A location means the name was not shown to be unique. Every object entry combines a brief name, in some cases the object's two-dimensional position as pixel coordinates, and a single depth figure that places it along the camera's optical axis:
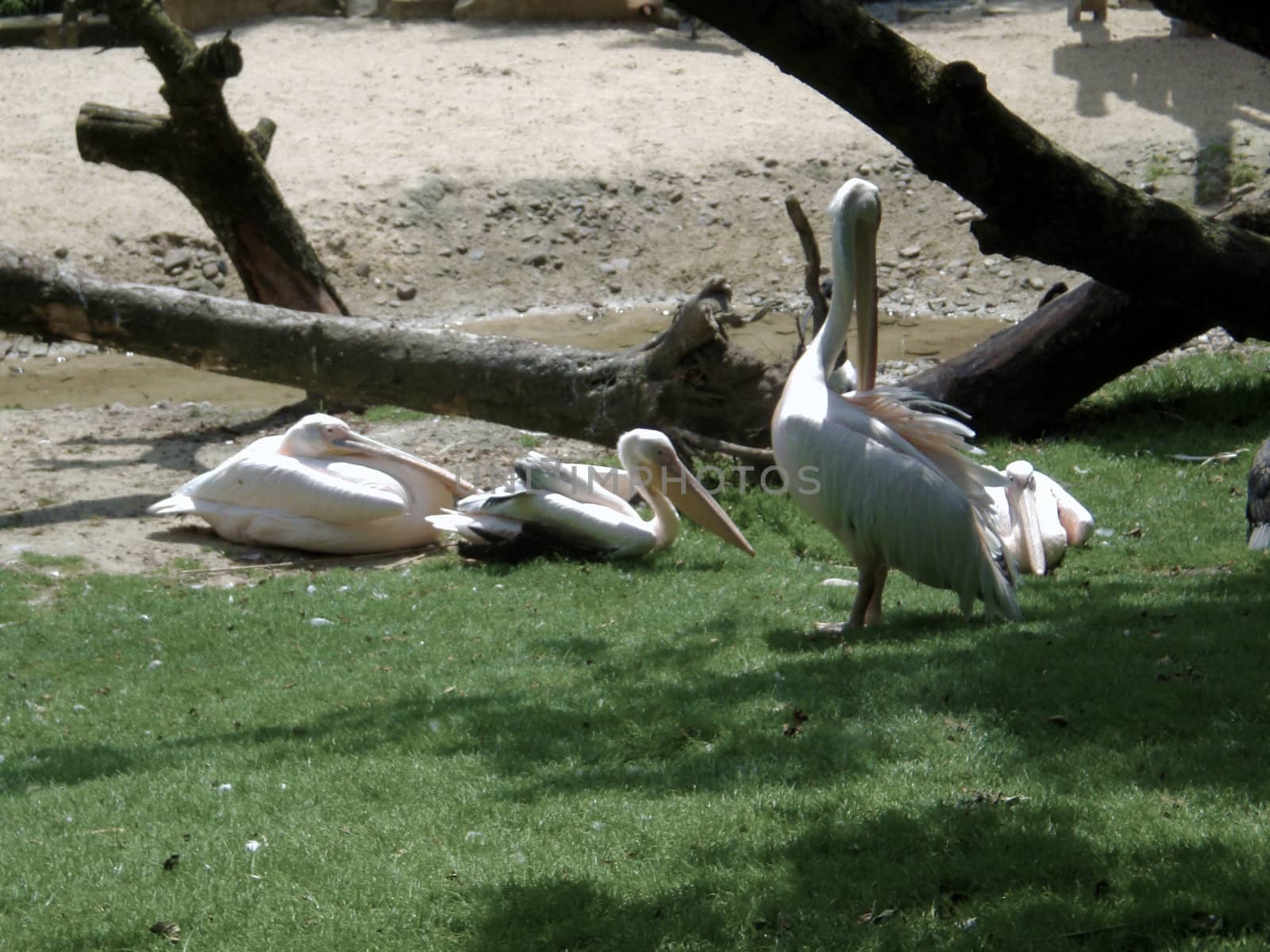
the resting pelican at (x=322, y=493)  18.17
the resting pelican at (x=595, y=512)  17.20
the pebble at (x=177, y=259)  33.03
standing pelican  12.70
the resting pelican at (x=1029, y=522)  15.57
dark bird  15.46
